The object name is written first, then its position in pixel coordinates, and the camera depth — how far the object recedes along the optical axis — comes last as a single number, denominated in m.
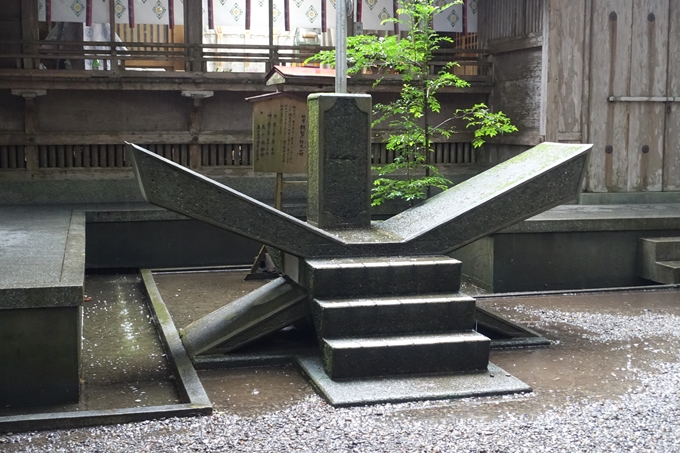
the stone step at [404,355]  5.68
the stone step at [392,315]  5.85
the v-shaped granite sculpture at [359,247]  5.84
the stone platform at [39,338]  5.15
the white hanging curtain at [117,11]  11.09
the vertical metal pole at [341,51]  7.09
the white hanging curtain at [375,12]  12.23
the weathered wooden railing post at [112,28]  11.23
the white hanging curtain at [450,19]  12.59
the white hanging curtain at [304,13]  11.89
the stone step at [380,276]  6.03
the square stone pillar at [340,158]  6.79
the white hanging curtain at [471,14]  12.79
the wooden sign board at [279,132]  9.07
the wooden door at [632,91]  11.57
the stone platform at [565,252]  9.54
